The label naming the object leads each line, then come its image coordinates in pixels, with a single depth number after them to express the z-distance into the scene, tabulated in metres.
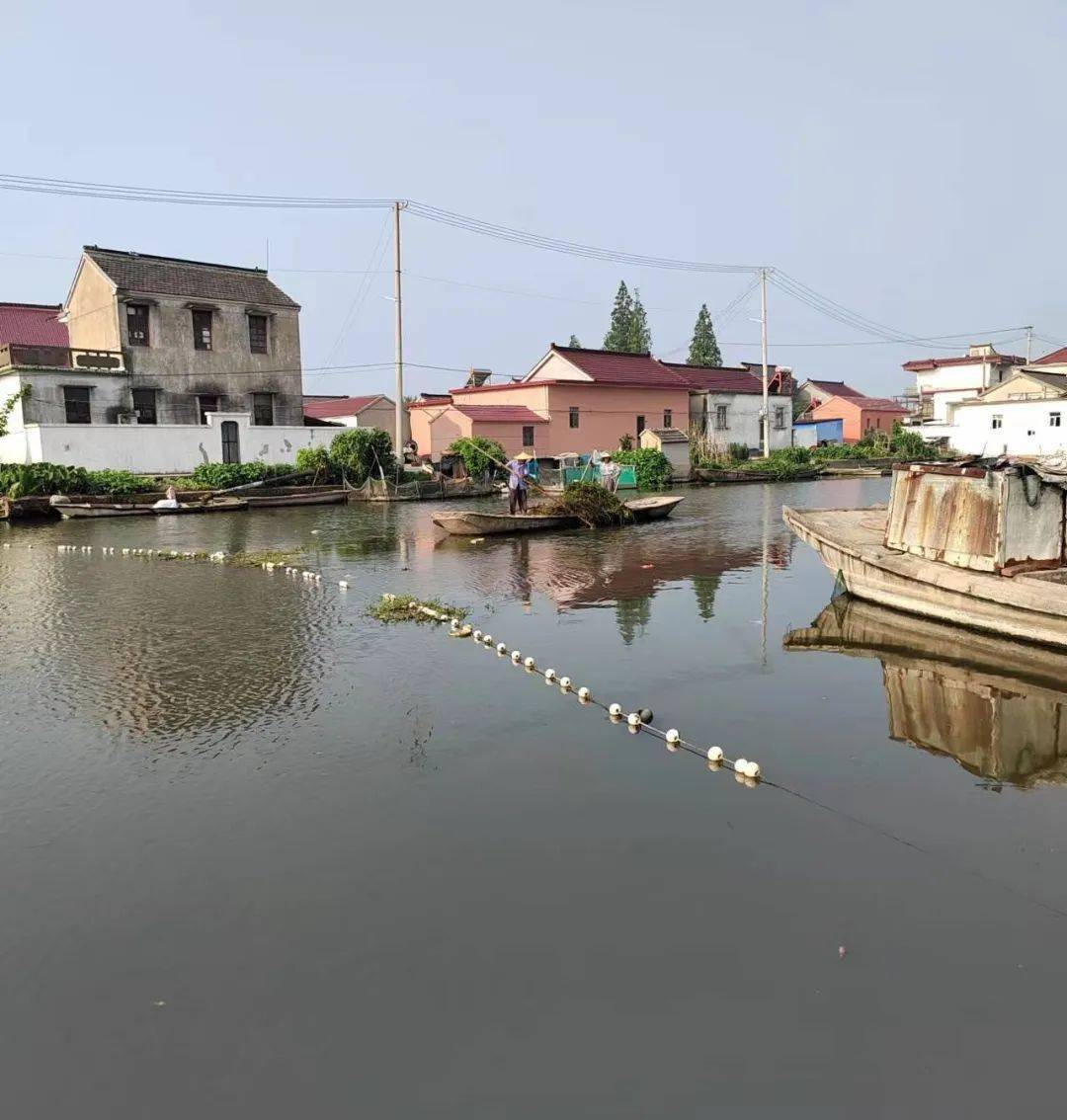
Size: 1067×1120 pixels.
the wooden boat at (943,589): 10.28
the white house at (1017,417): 46.47
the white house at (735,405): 55.94
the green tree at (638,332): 78.19
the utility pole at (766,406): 54.19
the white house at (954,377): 65.56
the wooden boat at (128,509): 29.86
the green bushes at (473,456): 40.28
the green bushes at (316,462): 37.22
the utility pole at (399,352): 37.81
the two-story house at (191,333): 38.38
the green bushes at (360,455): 37.25
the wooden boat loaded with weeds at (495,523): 22.39
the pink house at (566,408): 46.25
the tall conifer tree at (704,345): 80.56
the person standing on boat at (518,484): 24.89
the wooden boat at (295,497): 33.28
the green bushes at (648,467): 43.38
